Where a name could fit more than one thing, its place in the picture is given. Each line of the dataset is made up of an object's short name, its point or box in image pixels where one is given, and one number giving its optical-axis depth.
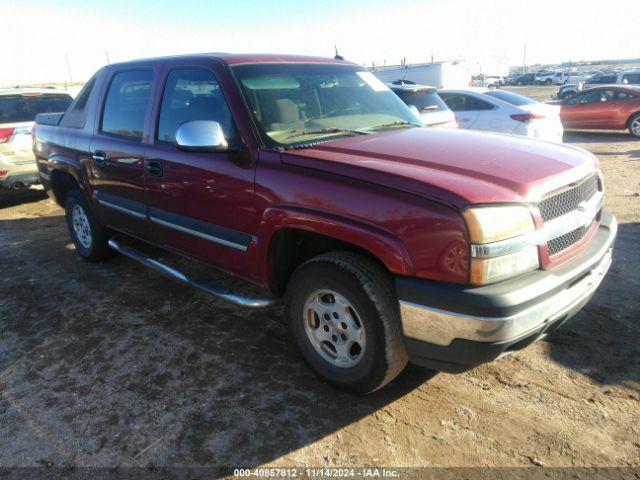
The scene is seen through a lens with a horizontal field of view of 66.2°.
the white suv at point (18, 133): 7.45
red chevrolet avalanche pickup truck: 2.24
